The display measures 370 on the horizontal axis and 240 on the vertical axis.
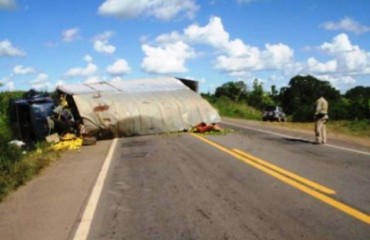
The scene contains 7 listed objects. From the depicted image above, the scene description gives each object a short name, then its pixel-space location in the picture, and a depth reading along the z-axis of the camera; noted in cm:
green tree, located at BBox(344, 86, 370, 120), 3963
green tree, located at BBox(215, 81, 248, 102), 8938
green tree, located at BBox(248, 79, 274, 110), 8012
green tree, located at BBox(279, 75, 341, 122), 8612
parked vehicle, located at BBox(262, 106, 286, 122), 4794
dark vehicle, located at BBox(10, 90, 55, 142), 2388
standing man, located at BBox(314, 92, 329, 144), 1820
